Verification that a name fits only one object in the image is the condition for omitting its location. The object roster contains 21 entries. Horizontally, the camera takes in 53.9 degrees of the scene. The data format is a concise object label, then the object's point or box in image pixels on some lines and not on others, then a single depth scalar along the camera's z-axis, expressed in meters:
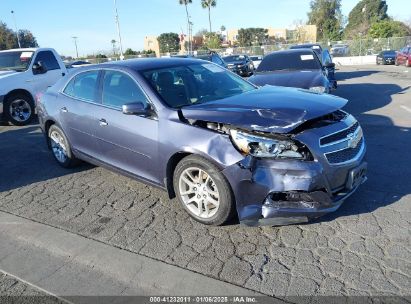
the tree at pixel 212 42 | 73.44
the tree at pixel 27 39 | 71.06
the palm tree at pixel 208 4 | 76.19
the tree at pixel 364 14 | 83.50
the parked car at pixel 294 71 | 8.92
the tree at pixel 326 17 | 81.46
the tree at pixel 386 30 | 56.06
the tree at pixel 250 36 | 99.80
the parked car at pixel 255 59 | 32.78
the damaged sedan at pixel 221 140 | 3.63
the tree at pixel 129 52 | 63.13
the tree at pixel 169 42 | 95.75
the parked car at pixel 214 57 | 20.15
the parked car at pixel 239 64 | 25.19
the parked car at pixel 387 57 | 32.56
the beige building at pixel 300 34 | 75.68
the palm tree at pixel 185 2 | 75.56
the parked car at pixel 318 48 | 14.12
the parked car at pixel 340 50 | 44.69
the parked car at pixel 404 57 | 28.11
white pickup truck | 10.28
